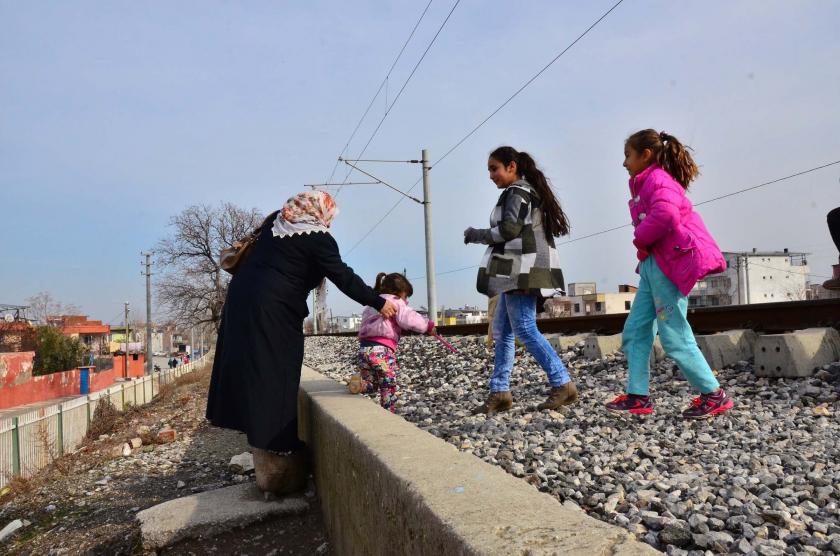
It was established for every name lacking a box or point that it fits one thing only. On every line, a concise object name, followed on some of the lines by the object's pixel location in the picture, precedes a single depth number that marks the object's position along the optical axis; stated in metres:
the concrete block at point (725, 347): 4.99
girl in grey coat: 4.05
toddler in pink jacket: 4.77
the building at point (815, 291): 67.50
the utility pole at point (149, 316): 52.83
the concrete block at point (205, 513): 3.29
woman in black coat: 3.39
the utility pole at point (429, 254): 18.00
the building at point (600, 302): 77.44
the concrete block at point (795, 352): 4.24
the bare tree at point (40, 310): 75.20
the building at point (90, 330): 89.59
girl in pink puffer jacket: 3.44
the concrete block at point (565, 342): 6.81
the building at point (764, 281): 77.31
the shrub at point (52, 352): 47.12
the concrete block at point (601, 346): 6.07
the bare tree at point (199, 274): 51.22
